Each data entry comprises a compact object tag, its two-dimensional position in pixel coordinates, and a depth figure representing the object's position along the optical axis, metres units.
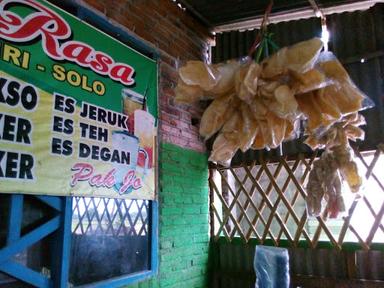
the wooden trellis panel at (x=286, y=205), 2.68
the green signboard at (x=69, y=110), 1.68
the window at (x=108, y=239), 2.00
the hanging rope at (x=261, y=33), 1.20
